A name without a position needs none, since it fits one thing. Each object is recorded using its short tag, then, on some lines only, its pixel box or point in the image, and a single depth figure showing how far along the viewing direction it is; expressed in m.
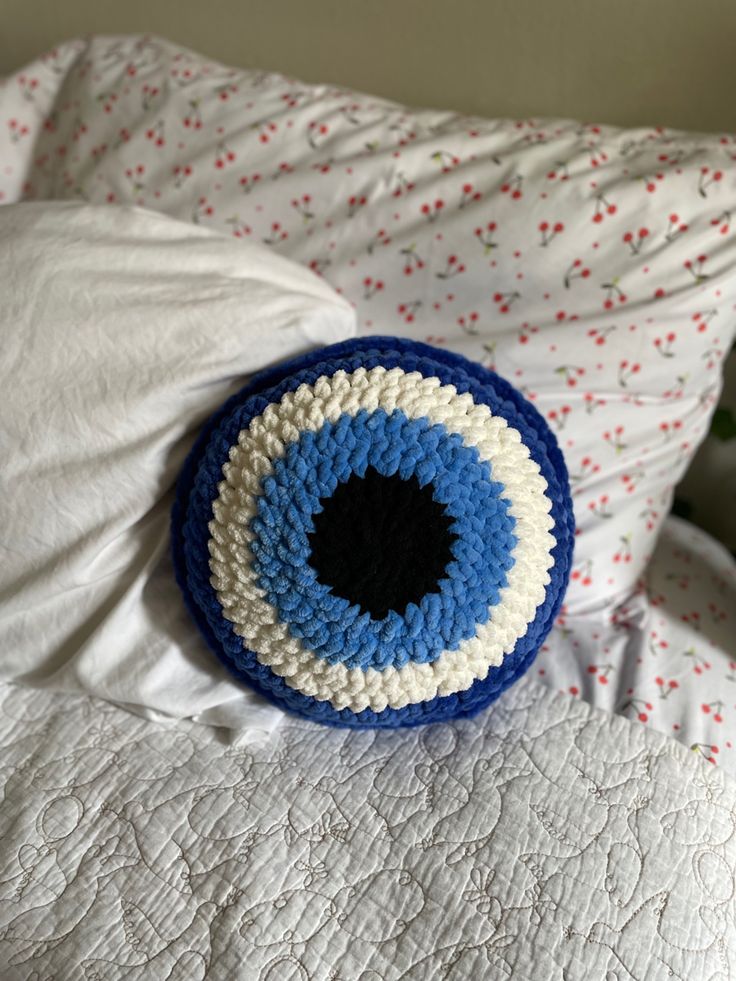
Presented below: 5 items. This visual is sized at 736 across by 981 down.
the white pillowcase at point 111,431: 0.74
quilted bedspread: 0.63
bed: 0.64
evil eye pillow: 0.64
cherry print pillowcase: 0.85
